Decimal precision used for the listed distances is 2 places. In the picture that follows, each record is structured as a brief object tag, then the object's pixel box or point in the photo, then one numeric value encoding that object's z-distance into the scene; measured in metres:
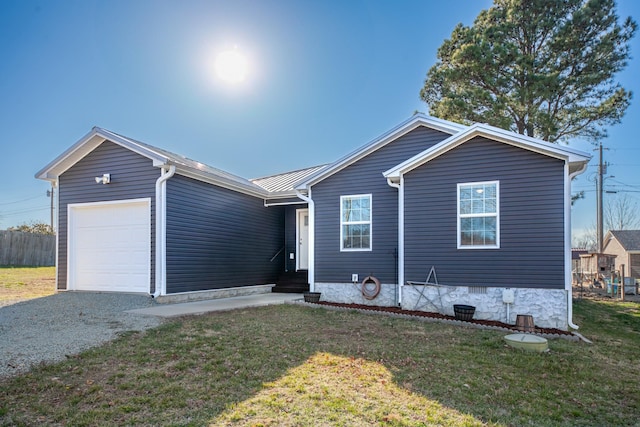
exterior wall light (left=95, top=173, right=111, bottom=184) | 9.98
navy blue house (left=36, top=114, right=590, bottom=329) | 7.60
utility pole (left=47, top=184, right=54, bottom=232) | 29.75
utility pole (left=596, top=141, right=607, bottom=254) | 21.23
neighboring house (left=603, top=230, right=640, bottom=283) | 27.30
